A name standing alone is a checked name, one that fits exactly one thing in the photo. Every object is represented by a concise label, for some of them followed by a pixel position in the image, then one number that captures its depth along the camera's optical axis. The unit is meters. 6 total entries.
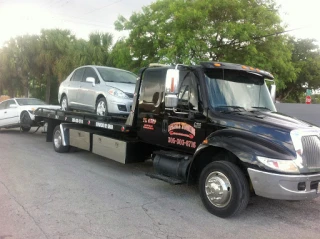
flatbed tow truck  4.38
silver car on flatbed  8.20
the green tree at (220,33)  16.81
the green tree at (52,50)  28.48
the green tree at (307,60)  33.12
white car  13.78
